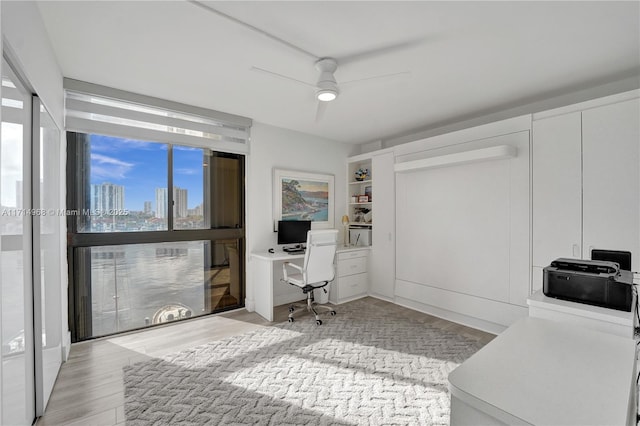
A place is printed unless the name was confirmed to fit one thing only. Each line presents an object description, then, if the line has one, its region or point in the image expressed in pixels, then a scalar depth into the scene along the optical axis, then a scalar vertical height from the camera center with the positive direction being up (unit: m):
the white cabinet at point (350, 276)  4.34 -1.01
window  2.98 +0.03
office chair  3.49 -0.66
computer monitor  4.13 -0.28
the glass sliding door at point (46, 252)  1.87 -0.28
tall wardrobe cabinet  2.48 +0.27
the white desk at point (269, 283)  3.61 -0.96
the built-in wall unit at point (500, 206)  2.57 +0.05
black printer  1.39 -0.37
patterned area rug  1.95 -1.37
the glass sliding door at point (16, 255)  1.42 -0.23
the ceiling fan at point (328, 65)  2.17 +1.22
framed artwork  4.27 +0.23
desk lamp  5.09 -0.38
